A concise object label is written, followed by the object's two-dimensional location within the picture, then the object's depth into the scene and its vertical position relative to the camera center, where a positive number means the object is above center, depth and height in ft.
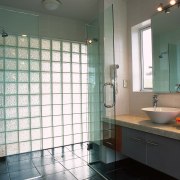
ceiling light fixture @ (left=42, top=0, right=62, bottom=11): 8.46 +4.23
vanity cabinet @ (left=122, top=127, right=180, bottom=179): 5.33 -2.12
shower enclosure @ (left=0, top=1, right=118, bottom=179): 8.50 +0.15
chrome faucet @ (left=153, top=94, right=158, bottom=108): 7.98 -0.49
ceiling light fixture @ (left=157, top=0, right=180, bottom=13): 7.19 +3.54
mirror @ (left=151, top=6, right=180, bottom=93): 7.35 +1.70
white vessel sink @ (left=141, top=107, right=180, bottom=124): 6.16 -0.95
